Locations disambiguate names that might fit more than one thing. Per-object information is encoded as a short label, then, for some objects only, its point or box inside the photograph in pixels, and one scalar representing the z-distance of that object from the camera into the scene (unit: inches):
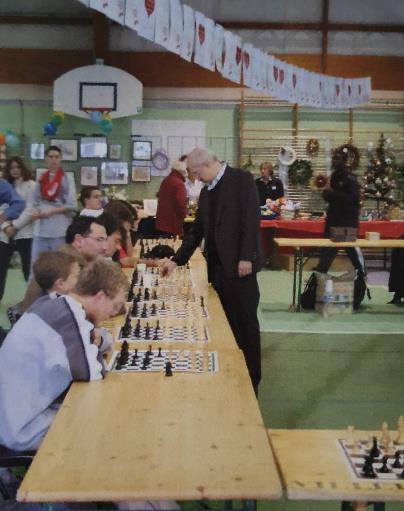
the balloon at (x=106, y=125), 479.2
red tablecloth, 424.2
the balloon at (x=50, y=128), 486.9
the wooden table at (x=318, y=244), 300.5
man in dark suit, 180.7
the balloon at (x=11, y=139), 494.9
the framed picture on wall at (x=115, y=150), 510.0
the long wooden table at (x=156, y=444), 68.5
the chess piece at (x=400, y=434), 89.9
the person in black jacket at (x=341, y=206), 322.3
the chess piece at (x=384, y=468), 79.5
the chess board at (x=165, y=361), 109.1
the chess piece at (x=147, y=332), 129.0
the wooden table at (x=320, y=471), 74.3
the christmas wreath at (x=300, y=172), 498.6
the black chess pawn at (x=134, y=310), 148.0
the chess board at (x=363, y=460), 78.3
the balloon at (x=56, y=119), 485.1
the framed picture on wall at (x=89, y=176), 509.0
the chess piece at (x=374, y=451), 82.7
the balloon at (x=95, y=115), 477.9
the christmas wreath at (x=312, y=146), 508.1
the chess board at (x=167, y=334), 127.4
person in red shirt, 300.7
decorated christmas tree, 479.2
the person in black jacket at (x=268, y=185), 463.2
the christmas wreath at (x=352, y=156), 492.4
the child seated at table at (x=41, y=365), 94.8
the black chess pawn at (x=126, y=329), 130.5
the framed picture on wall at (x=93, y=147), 507.2
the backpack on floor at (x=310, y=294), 310.3
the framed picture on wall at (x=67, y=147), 507.5
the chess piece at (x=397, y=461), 81.4
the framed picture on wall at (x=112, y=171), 510.0
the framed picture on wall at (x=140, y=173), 511.8
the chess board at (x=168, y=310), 147.7
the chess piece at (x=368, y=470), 78.2
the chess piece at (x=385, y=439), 87.7
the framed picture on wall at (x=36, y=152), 507.5
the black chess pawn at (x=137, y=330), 130.9
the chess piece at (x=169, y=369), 105.2
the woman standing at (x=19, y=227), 266.4
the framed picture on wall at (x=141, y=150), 510.3
